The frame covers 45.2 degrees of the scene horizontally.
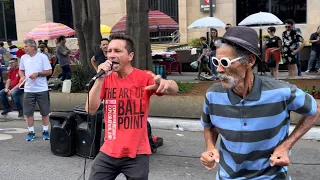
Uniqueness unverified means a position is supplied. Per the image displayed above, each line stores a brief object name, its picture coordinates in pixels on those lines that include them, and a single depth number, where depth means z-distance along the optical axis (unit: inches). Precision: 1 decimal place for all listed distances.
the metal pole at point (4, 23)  1110.0
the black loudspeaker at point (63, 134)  248.4
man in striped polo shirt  88.6
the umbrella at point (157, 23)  622.0
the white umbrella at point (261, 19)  526.0
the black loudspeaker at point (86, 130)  226.2
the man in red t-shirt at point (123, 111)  126.3
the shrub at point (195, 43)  731.0
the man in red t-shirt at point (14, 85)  353.1
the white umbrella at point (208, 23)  559.5
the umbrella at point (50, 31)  669.9
